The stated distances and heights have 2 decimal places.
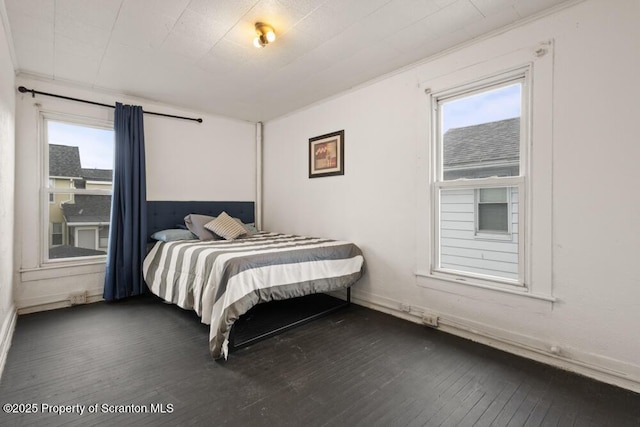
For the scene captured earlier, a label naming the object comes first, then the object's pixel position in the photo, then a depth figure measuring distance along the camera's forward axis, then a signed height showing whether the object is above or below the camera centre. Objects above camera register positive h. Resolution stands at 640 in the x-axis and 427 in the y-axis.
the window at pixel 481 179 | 2.38 +0.29
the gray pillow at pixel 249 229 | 3.95 -0.24
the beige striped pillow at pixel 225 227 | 3.72 -0.19
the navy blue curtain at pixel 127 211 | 3.48 +0.01
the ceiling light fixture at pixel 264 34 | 2.30 +1.38
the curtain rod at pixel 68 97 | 3.06 +1.26
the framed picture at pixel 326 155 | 3.71 +0.74
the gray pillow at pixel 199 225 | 3.72 -0.17
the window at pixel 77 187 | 3.35 +0.28
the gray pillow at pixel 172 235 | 3.56 -0.28
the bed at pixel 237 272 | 2.26 -0.54
